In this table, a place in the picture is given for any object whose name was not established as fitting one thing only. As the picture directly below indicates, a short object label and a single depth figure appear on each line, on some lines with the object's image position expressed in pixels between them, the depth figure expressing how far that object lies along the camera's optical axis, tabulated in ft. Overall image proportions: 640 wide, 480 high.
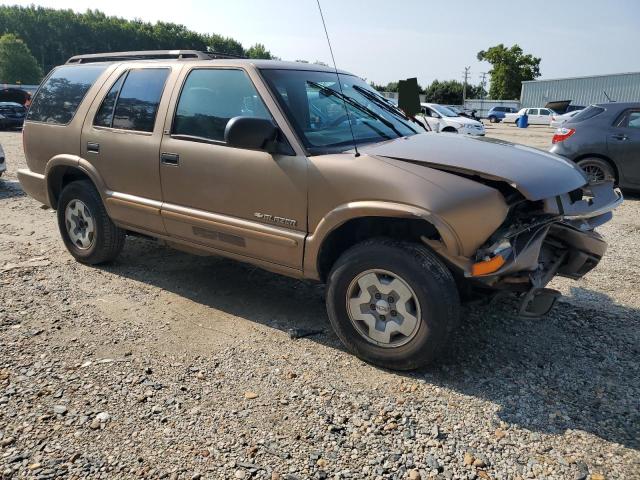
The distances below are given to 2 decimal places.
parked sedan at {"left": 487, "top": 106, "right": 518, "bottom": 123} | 163.83
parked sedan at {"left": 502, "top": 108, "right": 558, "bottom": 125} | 145.07
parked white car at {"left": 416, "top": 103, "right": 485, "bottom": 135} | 63.77
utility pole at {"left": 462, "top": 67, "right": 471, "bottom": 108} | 258.74
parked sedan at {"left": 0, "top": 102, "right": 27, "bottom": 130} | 64.90
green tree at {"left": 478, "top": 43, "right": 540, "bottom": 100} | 233.76
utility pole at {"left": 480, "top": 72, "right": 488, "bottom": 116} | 275.22
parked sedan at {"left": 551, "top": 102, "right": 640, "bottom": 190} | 27.50
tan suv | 9.76
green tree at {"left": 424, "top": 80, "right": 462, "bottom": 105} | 273.33
